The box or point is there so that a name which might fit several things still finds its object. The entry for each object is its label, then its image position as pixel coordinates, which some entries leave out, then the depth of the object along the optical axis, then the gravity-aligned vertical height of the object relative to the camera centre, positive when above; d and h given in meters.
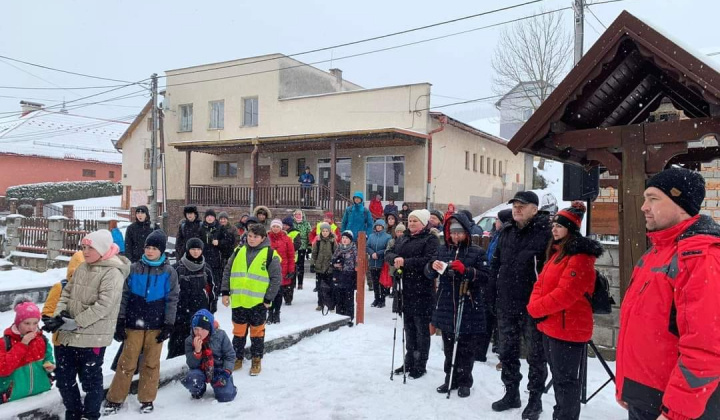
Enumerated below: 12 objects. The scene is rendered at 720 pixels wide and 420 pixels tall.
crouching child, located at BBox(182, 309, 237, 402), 4.71 -1.57
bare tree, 28.67 +7.88
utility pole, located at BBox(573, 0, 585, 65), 13.19 +4.79
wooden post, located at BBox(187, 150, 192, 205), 23.42 +1.01
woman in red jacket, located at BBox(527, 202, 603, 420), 3.74 -0.83
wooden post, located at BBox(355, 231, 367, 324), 7.88 -1.24
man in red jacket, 2.02 -0.49
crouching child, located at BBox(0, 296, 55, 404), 4.16 -1.39
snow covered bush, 34.91 +0.51
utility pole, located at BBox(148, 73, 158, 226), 22.69 +1.70
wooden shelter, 3.81 +0.85
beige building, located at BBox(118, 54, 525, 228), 19.89 +2.36
